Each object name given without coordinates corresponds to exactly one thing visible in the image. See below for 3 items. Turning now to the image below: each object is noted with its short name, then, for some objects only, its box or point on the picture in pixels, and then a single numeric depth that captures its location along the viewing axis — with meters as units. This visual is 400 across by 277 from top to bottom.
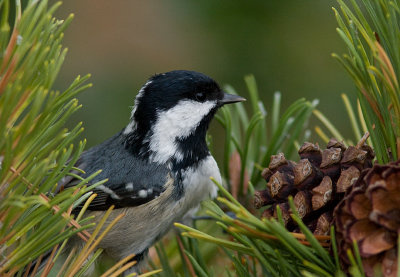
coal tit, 1.55
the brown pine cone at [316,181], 1.49
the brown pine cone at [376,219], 1.29
